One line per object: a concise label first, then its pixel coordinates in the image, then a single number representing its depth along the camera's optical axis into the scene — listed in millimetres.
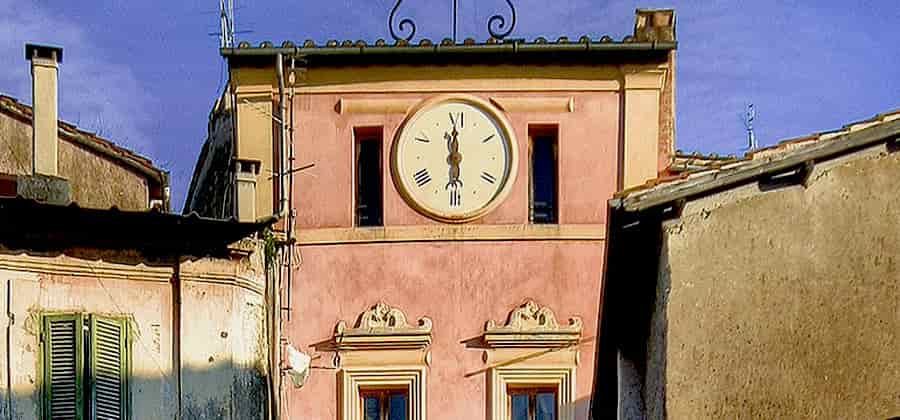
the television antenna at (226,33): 34250
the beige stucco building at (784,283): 18250
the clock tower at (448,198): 33594
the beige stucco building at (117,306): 25453
